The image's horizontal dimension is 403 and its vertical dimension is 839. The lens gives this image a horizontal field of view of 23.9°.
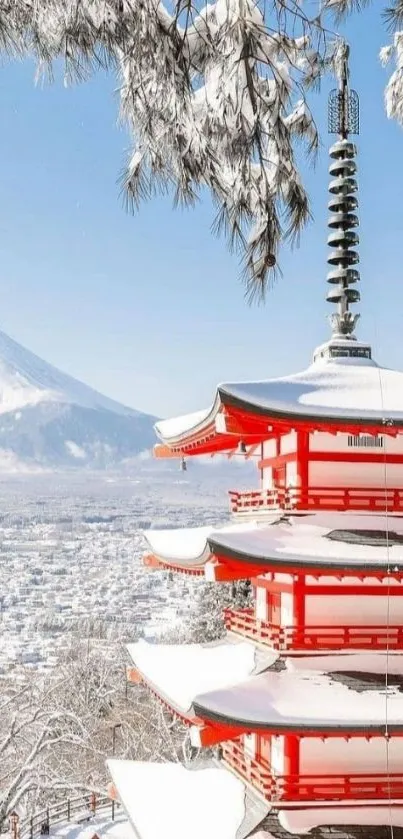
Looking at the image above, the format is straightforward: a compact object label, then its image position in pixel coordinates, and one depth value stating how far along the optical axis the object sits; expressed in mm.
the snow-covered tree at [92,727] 25719
